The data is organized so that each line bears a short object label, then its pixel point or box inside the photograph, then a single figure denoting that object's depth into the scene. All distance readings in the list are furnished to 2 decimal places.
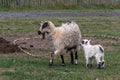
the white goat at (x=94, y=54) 14.43
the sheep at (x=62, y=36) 15.22
